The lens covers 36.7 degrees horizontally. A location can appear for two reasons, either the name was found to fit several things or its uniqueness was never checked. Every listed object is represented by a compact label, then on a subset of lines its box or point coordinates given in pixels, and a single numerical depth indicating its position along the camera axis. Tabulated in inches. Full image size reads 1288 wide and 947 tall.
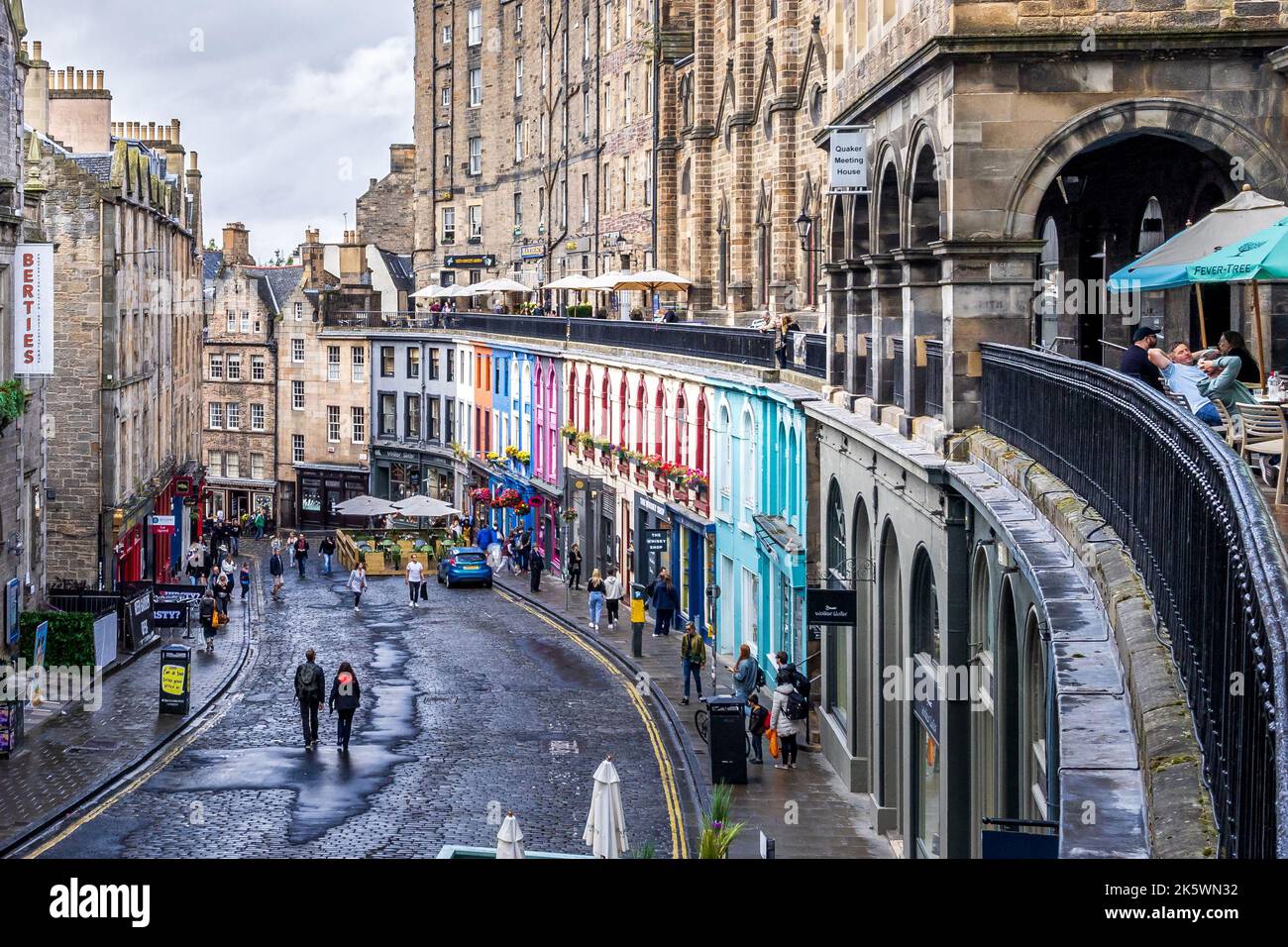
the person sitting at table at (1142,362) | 623.2
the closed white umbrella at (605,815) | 815.1
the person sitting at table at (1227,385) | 579.5
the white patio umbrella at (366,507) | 2541.8
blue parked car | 2212.1
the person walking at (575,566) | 2076.8
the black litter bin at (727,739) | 1061.8
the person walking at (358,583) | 2043.6
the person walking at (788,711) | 1138.0
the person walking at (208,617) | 1715.1
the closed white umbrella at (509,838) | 703.1
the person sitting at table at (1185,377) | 583.2
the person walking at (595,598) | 1779.0
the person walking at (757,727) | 1154.7
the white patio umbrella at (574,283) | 2326.5
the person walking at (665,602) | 1688.0
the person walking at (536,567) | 2082.9
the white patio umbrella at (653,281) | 2143.2
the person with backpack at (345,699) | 1162.0
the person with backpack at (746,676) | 1247.5
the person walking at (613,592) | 1765.5
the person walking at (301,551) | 2460.6
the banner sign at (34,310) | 1417.3
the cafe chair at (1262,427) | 510.0
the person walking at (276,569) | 2244.2
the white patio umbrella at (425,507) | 2460.6
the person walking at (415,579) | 2011.6
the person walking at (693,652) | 1325.0
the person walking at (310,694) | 1186.0
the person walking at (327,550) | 2516.0
